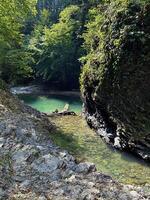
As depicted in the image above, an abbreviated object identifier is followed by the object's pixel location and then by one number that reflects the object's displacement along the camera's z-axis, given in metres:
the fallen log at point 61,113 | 18.54
